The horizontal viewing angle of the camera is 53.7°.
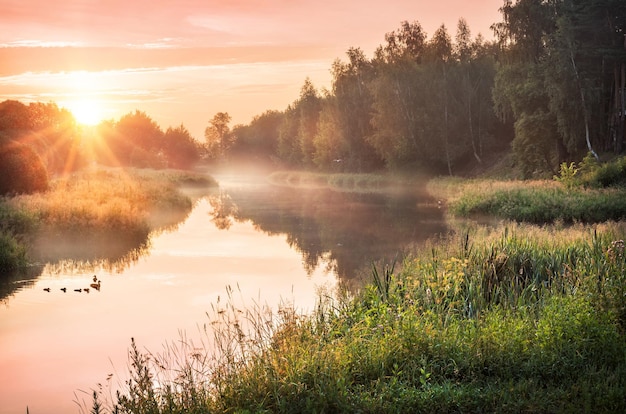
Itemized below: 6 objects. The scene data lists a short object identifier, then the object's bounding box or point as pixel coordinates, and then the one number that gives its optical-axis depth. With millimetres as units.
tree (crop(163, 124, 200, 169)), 100625
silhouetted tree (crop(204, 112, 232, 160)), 139625
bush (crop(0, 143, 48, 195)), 25781
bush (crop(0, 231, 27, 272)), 16984
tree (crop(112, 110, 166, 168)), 84250
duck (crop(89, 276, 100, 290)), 15585
